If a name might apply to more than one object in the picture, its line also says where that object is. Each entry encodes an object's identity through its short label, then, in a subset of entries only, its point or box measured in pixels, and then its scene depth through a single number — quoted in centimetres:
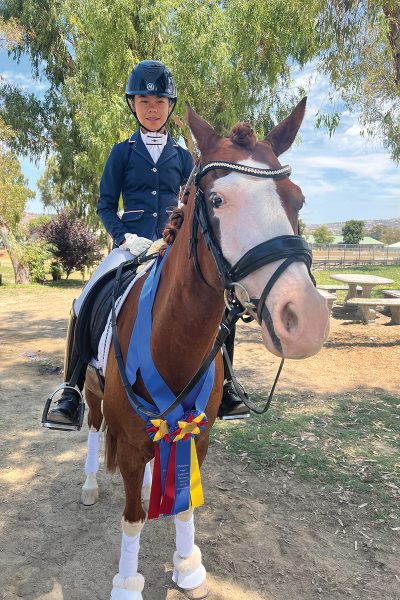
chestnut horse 149
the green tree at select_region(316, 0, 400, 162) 835
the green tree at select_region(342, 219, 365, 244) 10219
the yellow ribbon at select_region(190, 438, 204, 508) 273
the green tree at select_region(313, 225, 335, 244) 12619
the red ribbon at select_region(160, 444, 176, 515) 267
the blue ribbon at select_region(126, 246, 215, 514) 236
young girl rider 322
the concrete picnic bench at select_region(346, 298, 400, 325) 1113
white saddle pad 285
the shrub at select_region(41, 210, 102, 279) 2545
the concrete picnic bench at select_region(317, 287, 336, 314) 950
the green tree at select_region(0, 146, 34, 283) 2053
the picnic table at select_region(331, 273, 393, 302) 1309
